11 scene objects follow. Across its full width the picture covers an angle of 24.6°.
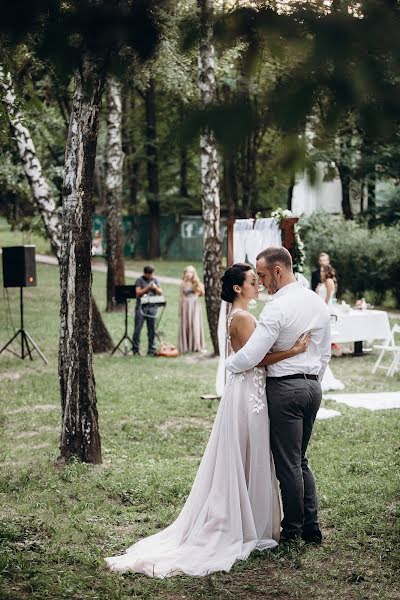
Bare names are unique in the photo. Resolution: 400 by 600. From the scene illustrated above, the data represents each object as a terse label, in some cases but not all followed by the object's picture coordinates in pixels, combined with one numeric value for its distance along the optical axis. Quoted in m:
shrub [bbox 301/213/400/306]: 26.80
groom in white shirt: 6.26
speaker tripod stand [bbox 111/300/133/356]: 18.70
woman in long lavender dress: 19.47
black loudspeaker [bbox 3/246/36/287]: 16.89
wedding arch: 13.35
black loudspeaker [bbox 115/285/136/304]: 18.20
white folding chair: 16.02
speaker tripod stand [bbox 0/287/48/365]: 17.29
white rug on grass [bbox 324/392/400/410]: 13.03
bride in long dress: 6.30
